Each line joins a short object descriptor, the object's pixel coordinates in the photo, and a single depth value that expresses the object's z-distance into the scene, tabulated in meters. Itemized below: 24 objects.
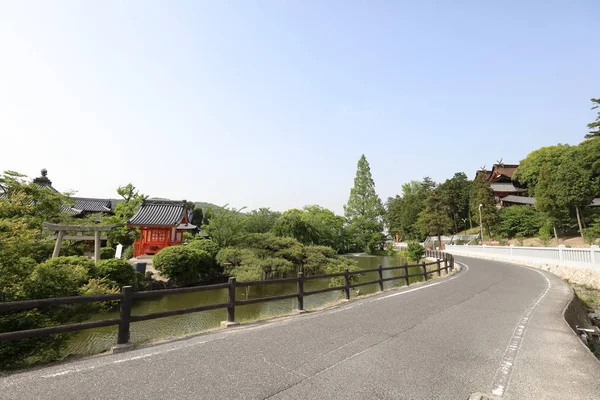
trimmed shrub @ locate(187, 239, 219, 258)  22.12
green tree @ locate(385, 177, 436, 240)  64.31
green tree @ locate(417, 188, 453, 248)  48.69
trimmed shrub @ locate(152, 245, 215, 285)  18.61
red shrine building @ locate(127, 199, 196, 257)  26.88
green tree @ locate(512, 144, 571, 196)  49.34
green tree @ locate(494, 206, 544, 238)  41.94
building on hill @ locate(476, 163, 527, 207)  58.03
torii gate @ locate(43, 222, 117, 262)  14.89
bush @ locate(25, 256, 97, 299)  7.04
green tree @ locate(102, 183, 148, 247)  28.95
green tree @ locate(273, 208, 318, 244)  28.33
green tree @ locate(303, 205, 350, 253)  44.01
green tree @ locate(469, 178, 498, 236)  46.19
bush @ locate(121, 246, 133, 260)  25.39
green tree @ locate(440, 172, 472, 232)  58.75
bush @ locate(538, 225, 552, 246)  37.03
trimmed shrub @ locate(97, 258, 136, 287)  13.64
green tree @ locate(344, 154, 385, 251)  55.66
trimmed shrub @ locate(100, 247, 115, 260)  21.88
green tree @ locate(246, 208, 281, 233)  34.34
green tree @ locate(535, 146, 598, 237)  32.78
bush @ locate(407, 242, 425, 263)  36.57
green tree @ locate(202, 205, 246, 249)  23.89
